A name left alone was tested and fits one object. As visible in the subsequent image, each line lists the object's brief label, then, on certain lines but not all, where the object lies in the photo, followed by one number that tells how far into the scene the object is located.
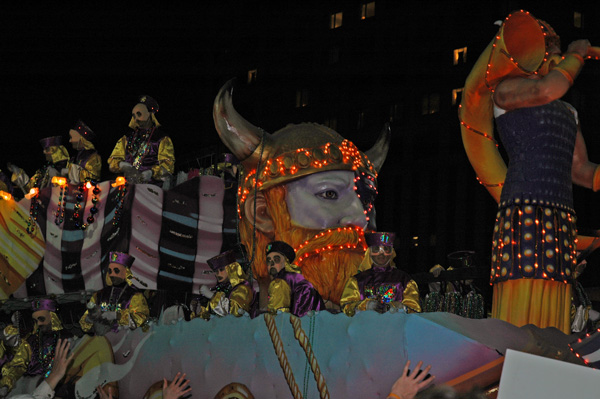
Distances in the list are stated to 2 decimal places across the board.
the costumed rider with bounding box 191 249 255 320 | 13.33
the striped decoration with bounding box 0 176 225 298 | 16.75
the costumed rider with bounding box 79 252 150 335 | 14.91
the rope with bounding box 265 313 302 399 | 9.85
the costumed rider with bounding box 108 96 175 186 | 17.44
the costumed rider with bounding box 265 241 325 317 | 11.84
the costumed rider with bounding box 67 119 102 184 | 18.58
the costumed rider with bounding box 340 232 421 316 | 11.79
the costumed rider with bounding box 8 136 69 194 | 19.50
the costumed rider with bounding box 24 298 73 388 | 16.52
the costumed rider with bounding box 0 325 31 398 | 15.91
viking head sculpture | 13.65
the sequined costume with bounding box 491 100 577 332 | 9.80
